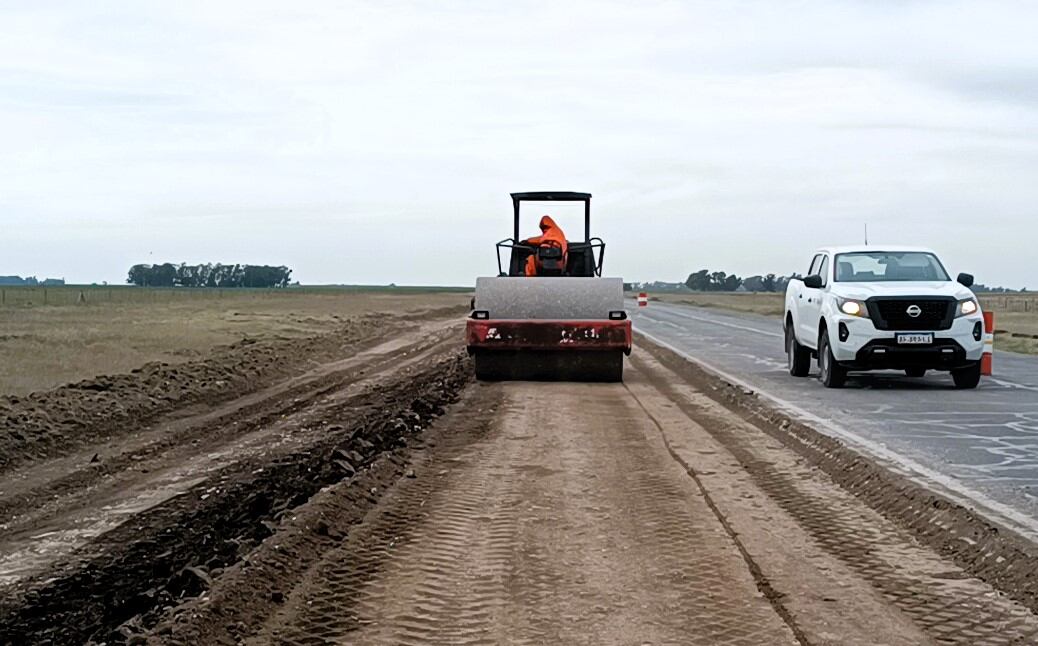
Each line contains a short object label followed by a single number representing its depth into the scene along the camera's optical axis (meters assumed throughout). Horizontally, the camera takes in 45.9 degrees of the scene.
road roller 18.83
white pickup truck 17.81
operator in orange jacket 21.47
